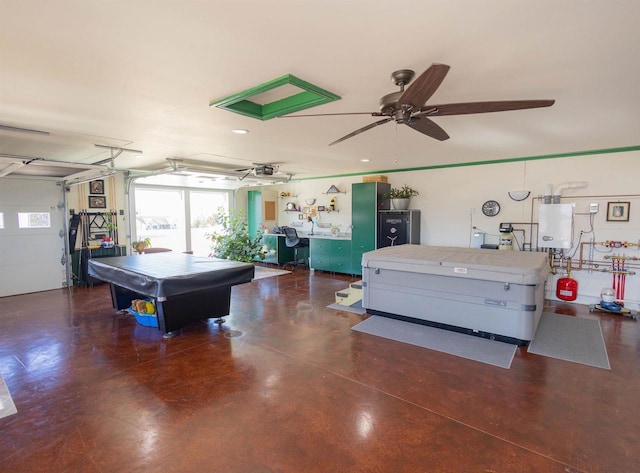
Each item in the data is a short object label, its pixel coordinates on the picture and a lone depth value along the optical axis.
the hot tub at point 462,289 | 3.61
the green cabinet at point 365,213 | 7.16
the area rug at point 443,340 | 3.40
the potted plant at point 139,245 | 7.31
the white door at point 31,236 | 5.87
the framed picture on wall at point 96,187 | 6.85
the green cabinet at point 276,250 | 8.97
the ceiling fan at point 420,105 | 1.99
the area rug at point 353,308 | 4.94
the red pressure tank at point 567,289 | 5.30
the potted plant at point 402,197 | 6.82
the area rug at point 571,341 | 3.35
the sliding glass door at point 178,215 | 7.99
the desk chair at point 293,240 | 8.24
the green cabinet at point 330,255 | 7.67
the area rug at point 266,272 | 7.66
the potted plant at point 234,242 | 7.56
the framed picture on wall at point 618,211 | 4.94
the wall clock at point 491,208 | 6.04
